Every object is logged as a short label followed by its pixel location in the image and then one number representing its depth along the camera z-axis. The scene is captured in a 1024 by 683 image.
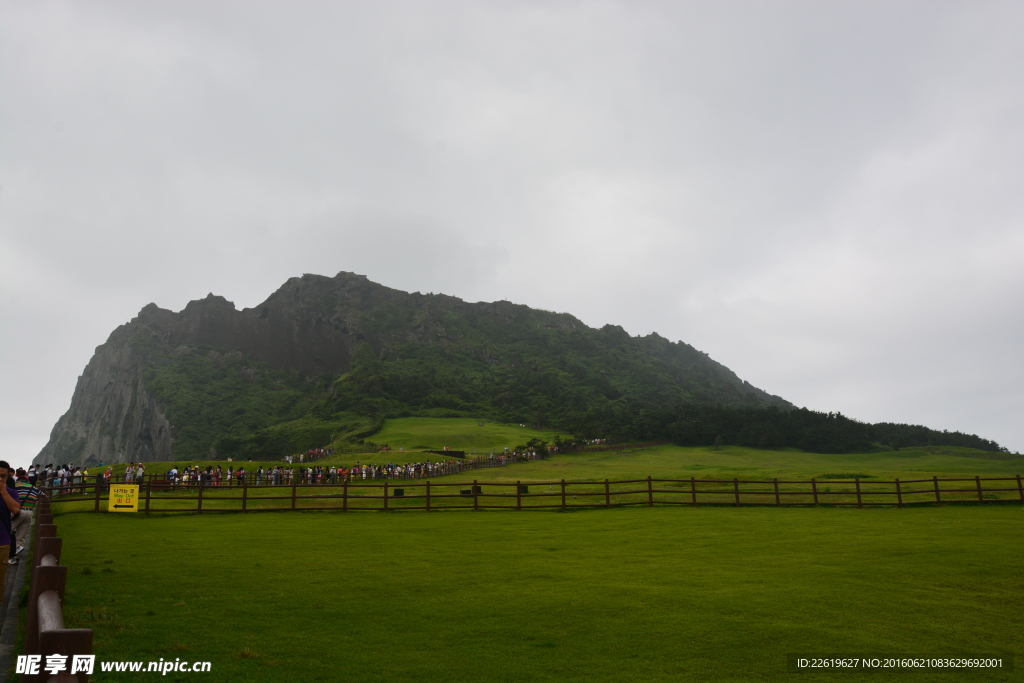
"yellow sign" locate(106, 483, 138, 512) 25.31
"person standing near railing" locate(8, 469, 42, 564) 13.48
